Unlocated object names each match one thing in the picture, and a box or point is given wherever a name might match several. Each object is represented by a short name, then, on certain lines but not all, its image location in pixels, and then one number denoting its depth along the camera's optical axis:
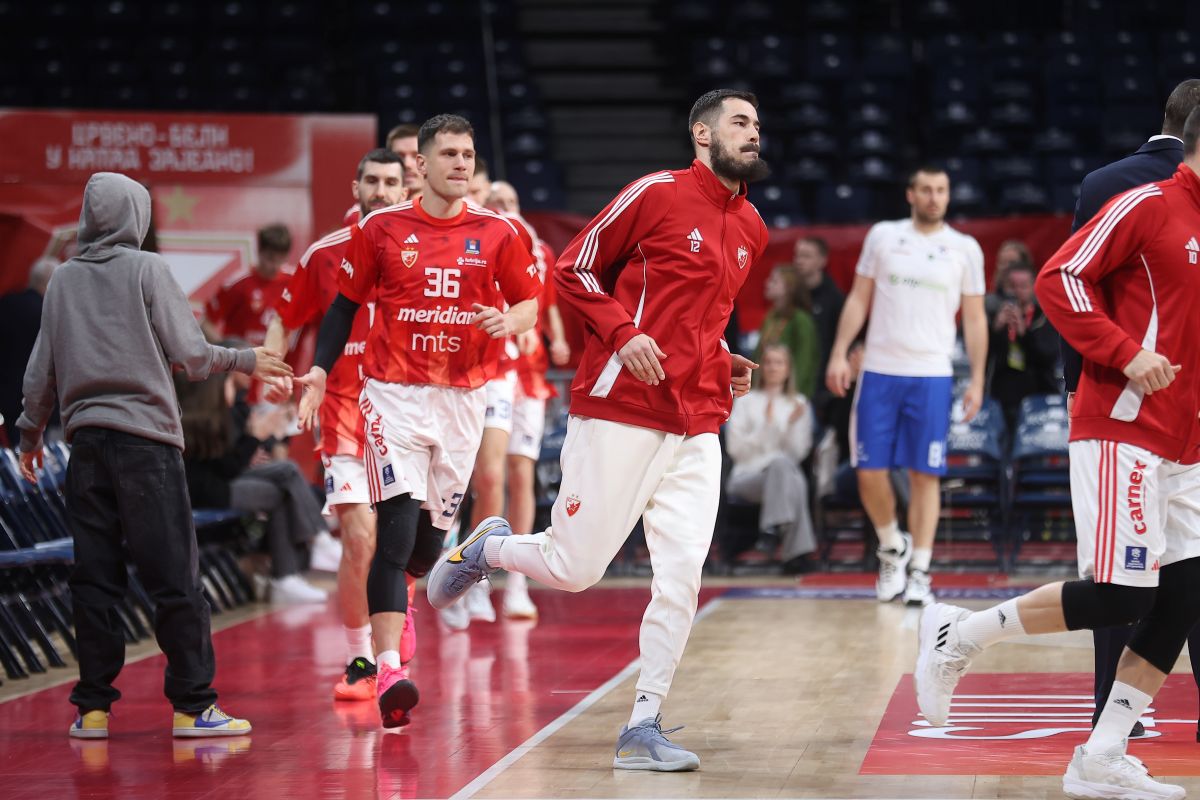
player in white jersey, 17.70
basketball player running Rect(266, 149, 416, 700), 12.70
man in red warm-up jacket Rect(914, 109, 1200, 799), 8.84
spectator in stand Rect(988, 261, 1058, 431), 22.19
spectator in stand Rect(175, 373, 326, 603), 18.62
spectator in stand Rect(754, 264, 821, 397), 22.81
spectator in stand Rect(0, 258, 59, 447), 22.52
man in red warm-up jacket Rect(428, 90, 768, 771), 9.92
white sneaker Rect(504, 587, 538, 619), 17.41
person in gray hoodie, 11.10
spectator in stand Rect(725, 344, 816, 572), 21.08
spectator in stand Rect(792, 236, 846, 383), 23.39
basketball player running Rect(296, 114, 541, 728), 11.64
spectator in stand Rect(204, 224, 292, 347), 22.50
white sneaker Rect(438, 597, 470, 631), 16.42
